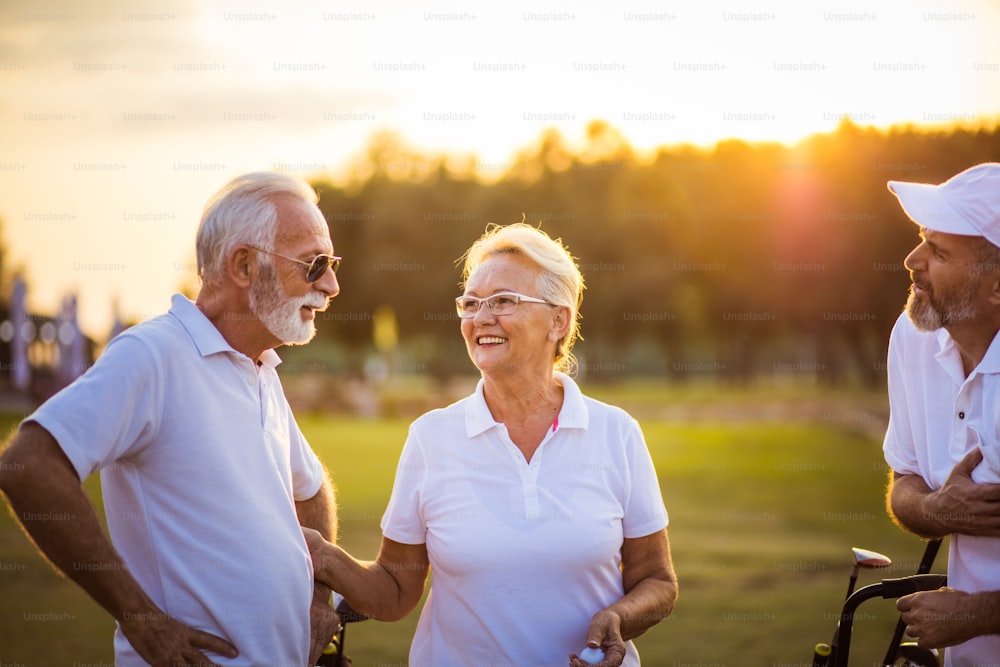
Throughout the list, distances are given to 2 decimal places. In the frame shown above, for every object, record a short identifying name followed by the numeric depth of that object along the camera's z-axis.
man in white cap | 3.12
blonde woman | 3.32
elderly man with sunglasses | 2.59
